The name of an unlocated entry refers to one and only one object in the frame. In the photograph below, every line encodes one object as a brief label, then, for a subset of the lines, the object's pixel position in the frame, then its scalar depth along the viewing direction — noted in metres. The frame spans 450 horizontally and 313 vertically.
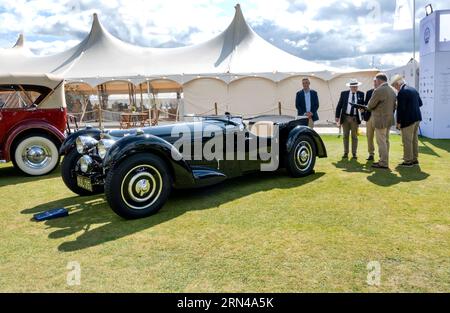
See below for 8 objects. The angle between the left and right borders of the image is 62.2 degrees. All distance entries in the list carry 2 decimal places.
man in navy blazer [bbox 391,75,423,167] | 6.73
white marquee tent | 16.61
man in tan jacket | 6.53
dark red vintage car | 6.94
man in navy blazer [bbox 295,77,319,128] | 7.88
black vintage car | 4.19
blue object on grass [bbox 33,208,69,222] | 4.40
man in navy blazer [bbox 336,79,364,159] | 7.46
